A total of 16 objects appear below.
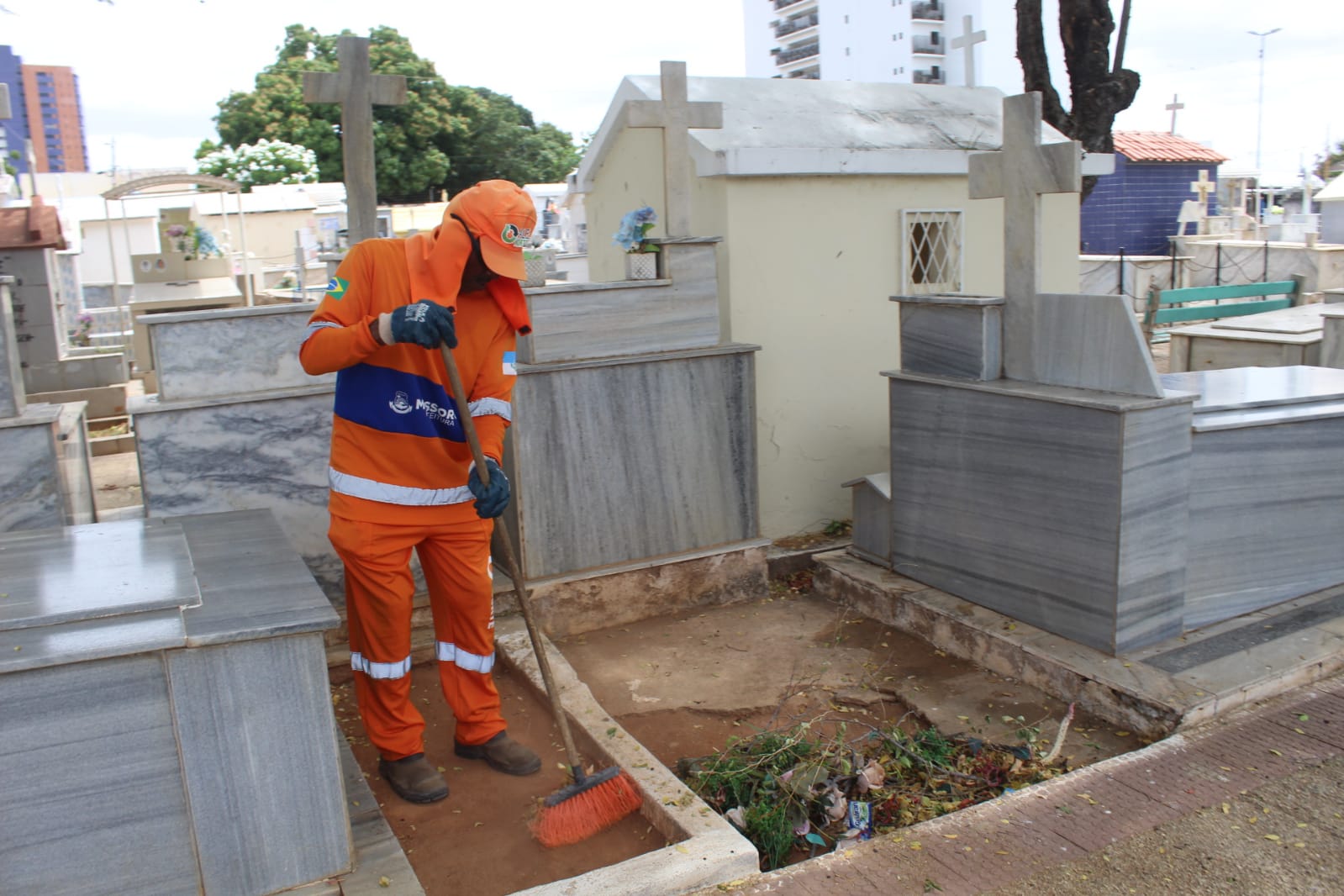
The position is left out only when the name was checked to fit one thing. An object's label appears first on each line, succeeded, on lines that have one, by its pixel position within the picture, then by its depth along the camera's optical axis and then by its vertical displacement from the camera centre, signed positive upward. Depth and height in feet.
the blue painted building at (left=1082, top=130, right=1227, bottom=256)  88.79 +5.87
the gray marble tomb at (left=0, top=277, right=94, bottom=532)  13.11 -1.77
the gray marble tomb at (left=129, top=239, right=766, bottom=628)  14.82 -2.08
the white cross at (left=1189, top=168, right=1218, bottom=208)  86.58 +6.27
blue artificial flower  18.03 +1.06
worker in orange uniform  11.35 -1.55
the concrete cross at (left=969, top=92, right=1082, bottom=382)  15.36 +1.14
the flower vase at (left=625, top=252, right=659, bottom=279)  17.92 +0.38
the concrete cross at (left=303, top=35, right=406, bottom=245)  16.21 +2.95
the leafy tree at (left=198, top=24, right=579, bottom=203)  111.86 +19.17
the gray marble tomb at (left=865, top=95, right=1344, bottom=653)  14.19 -2.89
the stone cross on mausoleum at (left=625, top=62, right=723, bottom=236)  18.38 +2.82
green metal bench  44.73 -1.76
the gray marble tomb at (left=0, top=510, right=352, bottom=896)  8.36 -3.55
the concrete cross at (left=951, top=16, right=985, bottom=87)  28.04 +6.21
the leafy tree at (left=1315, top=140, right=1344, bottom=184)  180.20 +16.36
